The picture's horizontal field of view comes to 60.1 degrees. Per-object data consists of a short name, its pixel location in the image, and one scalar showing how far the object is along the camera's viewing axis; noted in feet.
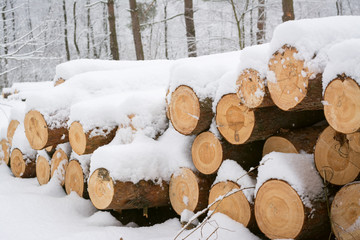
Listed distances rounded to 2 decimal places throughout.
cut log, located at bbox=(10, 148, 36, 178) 14.97
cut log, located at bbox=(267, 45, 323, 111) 5.90
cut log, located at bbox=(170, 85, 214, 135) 8.30
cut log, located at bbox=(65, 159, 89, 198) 11.56
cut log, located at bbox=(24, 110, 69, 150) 11.33
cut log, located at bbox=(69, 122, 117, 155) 10.38
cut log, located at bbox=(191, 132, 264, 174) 8.36
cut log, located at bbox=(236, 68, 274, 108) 6.88
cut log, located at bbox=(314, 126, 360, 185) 6.24
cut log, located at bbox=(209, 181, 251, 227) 7.72
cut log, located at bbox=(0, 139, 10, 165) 16.57
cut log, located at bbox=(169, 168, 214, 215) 8.84
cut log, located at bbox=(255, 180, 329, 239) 6.39
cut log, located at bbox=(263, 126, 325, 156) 7.27
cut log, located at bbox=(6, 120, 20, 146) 16.06
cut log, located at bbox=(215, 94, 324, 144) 7.49
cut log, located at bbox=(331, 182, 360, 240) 5.91
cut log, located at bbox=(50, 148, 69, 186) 12.85
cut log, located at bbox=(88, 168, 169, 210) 8.91
